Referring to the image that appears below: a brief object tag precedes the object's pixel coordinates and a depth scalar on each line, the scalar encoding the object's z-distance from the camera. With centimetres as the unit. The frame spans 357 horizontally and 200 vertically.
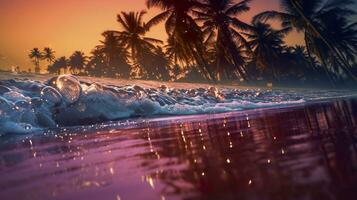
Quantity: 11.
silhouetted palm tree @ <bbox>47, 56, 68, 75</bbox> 6544
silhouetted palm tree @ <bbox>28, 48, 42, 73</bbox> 6725
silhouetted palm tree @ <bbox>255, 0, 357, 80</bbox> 2205
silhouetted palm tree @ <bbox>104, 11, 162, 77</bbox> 3509
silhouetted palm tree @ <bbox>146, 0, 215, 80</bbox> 2266
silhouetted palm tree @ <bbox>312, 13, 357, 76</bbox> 2867
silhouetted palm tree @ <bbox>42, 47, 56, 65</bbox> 6700
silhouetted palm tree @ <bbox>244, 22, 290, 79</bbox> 3469
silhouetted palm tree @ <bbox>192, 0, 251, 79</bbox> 2477
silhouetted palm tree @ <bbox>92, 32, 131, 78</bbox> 4366
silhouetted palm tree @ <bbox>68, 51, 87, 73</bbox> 6150
